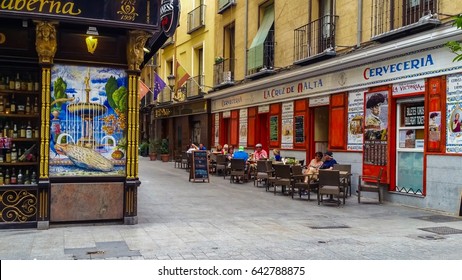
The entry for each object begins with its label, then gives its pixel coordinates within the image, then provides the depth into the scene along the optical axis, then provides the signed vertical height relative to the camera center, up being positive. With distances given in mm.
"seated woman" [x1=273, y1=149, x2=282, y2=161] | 17000 -592
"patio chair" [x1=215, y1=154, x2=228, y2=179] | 20047 -1059
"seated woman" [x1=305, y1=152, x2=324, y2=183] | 13969 -751
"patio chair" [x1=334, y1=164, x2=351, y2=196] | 13883 -824
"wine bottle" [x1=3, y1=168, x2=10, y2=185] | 8523 -735
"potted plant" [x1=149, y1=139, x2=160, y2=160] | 32406 -747
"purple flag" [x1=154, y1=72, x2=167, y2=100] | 23875 +2649
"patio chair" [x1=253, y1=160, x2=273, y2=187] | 16120 -1075
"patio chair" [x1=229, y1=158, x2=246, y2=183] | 17672 -1114
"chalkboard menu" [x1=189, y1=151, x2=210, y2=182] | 17438 -1034
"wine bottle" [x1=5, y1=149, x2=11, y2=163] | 8625 -366
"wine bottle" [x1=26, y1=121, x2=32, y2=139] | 8821 +80
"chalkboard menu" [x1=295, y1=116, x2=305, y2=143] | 17094 +324
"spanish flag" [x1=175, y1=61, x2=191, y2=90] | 23236 +3049
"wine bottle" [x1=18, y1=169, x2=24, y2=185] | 8586 -773
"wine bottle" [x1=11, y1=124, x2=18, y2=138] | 8742 +86
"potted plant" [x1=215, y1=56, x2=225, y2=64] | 24272 +3972
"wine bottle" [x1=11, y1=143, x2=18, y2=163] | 8648 -331
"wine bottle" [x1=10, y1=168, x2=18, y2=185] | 8547 -770
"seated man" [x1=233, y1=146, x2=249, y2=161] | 18531 -656
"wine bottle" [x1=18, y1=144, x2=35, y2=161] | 8727 -323
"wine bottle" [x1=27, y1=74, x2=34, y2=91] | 8891 +941
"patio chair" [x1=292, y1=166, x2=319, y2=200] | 13148 -1229
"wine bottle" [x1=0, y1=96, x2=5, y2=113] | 8695 +553
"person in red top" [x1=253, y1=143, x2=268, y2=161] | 18456 -608
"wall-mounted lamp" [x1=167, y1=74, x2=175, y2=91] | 26794 +3194
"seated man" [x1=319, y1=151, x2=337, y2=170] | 13664 -687
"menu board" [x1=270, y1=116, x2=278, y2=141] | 19125 +412
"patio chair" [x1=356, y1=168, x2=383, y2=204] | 12727 -1248
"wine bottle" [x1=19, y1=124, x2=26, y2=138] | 8795 +69
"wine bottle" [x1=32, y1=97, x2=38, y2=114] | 8917 +518
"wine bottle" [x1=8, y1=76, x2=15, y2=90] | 8750 +922
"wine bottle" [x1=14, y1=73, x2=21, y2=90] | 8797 +947
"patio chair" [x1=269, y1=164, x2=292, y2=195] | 13962 -1099
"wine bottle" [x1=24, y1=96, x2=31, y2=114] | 8888 +515
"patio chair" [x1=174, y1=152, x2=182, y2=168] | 24978 -1165
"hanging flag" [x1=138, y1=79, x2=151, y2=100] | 20697 +2077
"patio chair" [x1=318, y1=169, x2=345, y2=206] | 12078 -1104
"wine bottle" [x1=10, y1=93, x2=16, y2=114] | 8766 +542
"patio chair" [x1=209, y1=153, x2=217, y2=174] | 21262 -1041
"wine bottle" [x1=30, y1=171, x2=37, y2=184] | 8641 -761
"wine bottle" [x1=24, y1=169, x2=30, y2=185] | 8630 -770
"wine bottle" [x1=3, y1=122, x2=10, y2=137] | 8641 +101
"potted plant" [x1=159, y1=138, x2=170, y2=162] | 31475 -844
